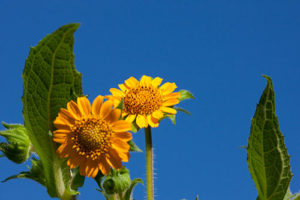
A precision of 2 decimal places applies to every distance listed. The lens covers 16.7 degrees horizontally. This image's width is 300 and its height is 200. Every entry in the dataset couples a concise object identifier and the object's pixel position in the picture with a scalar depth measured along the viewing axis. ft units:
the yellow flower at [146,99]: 1.77
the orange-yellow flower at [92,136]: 1.63
